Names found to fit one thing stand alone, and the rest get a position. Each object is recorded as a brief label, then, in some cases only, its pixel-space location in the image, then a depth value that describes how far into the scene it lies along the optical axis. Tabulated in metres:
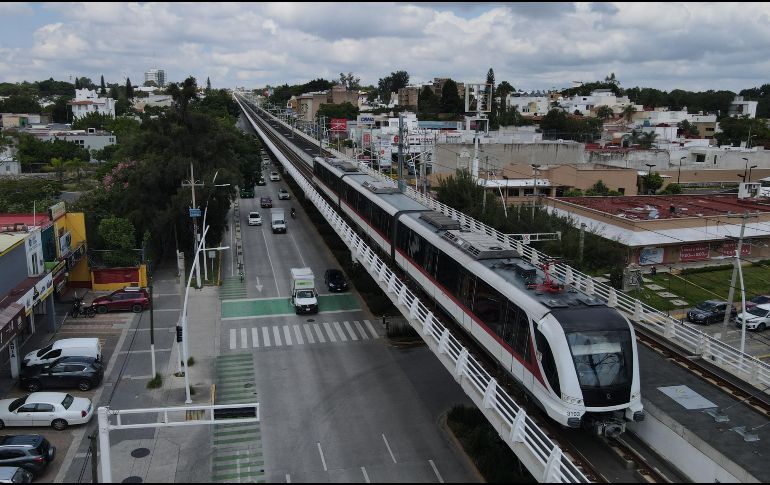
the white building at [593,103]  181.57
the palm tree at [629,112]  160.38
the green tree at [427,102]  165.25
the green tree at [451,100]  161.38
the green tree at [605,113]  166.50
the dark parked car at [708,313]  35.00
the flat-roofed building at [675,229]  46.78
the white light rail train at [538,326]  14.23
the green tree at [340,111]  156.75
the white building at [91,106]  153.62
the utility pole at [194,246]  36.87
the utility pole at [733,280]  23.12
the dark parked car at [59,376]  24.84
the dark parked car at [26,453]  18.73
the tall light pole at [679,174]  86.93
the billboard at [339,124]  116.12
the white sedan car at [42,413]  21.80
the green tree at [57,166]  82.75
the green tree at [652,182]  76.62
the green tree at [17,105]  152.25
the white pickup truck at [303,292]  34.88
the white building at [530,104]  188.12
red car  34.69
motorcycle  34.25
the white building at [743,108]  164.00
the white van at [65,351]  26.52
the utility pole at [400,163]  41.09
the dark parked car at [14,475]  17.64
